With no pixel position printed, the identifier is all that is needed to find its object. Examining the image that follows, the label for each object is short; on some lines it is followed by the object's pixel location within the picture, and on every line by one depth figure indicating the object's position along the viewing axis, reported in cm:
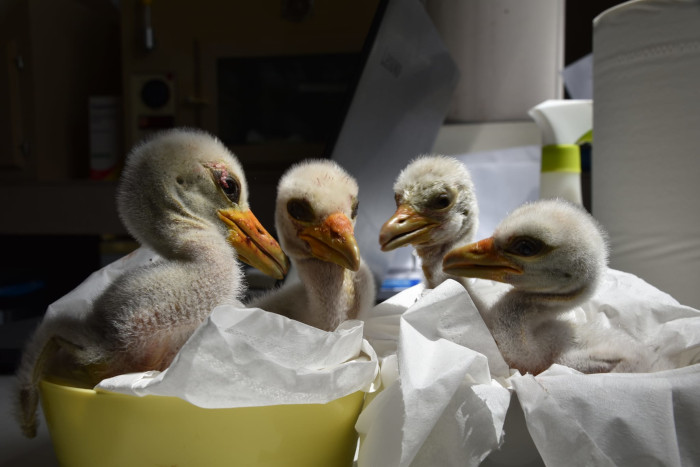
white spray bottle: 94
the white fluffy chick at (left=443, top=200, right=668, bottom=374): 50
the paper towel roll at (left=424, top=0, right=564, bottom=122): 112
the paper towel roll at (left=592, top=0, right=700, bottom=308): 65
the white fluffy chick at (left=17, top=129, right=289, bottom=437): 41
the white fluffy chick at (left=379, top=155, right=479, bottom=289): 56
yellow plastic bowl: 36
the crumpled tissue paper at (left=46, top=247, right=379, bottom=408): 36
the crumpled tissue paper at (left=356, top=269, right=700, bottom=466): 39
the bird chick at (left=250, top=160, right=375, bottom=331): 48
